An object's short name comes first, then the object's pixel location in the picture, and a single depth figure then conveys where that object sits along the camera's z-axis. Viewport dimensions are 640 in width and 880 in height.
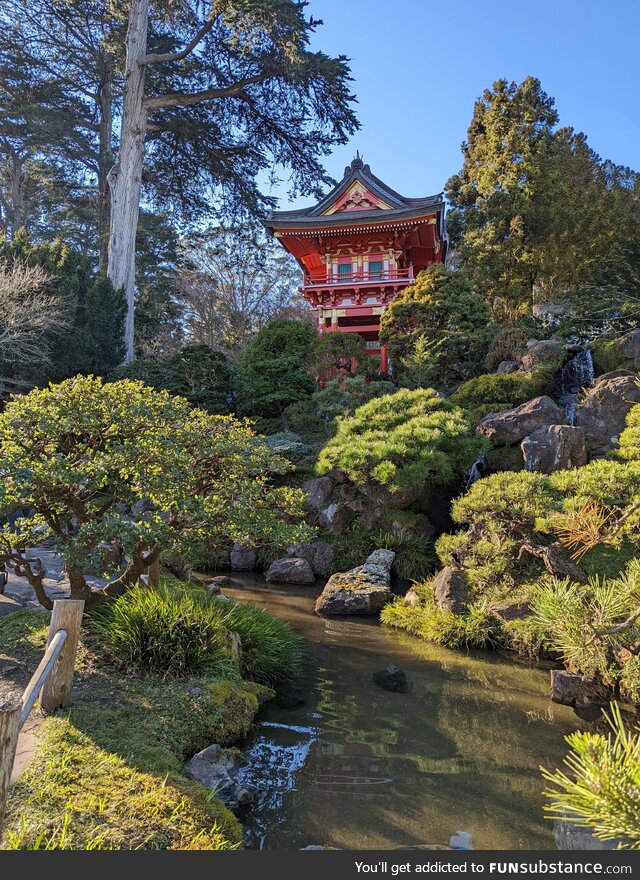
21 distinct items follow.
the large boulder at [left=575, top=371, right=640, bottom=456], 8.91
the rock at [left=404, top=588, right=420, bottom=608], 7.00
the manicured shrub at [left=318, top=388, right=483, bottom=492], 8.12
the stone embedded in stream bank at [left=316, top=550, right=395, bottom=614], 7.25
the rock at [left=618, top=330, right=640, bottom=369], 11.07
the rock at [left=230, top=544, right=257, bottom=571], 10.02
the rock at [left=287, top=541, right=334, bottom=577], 9.36
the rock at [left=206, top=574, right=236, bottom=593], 8.28
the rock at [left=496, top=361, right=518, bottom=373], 12.11
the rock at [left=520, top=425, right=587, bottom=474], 7.87
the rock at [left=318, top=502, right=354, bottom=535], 9.56
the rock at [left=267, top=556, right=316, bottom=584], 9.01
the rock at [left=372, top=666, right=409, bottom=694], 4.86
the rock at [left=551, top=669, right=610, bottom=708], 4.48
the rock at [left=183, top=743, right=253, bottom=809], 3.10
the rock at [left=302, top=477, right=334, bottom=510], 10.10
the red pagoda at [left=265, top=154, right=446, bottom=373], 17.59
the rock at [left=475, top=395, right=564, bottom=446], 8.85
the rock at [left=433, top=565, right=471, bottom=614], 6.25
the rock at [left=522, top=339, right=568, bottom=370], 11.75
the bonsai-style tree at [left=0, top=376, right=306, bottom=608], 4.34
